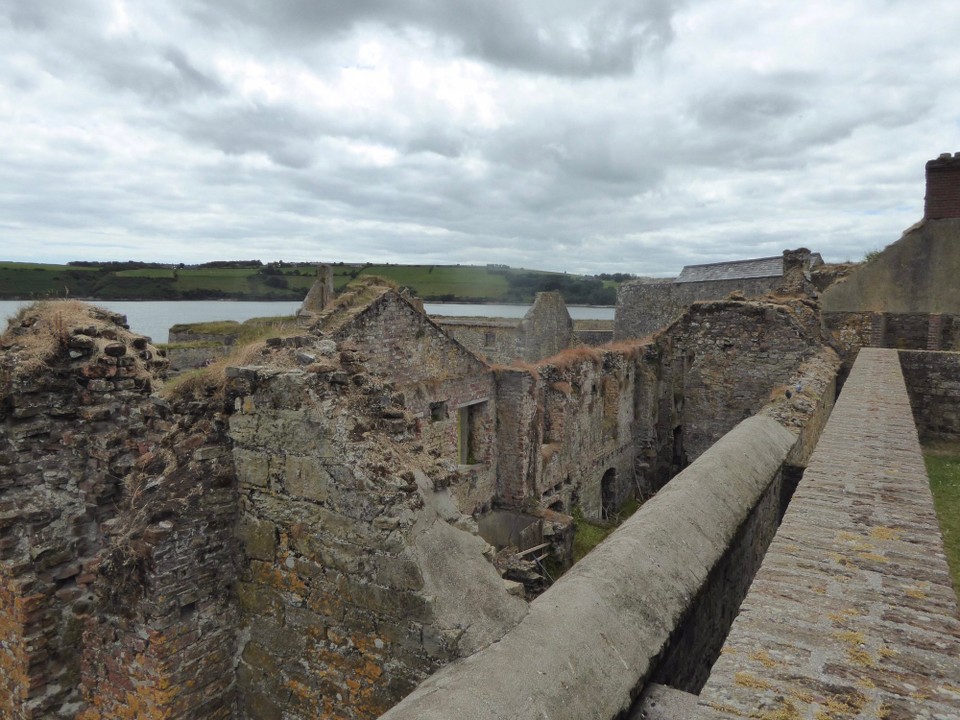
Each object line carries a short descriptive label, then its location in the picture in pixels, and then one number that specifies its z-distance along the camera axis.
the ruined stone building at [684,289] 34.00
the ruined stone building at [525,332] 33.59
